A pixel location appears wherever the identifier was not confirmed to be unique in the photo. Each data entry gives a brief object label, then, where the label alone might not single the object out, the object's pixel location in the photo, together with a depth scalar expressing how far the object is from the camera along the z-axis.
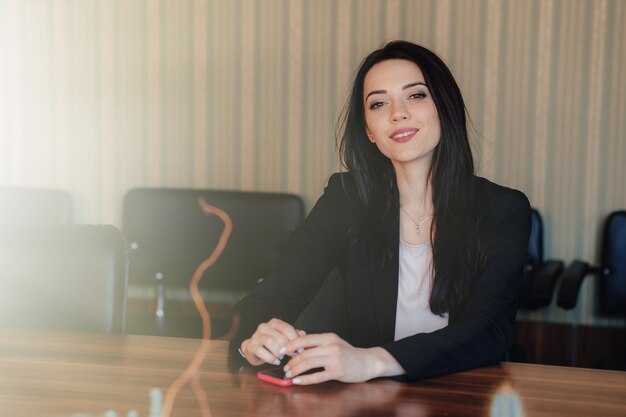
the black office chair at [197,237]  3.87
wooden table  1.40
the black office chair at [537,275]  3.31
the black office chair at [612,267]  3.67
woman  2.07
